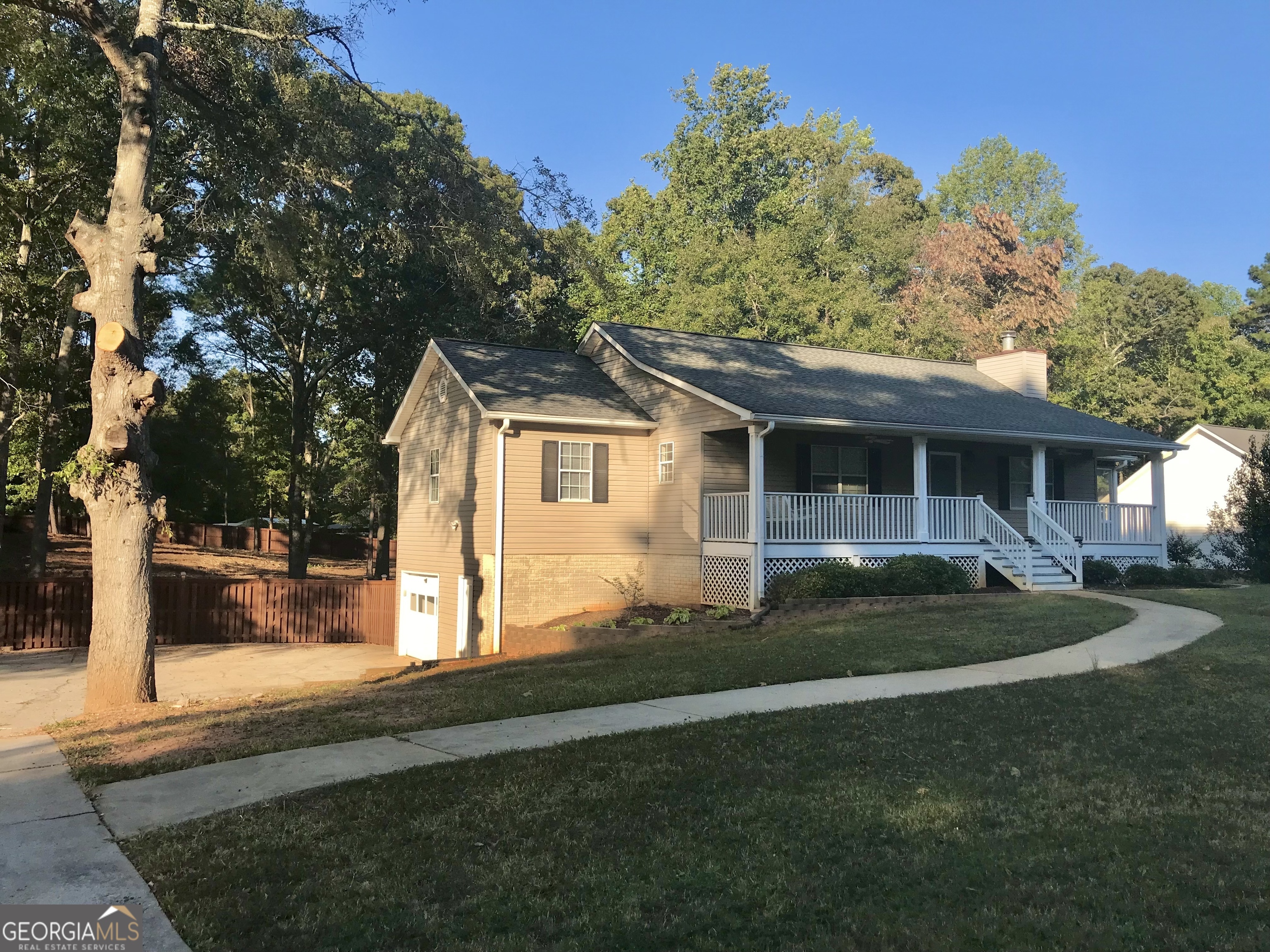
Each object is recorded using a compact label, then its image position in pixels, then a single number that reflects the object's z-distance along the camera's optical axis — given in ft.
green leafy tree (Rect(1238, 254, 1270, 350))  200.13
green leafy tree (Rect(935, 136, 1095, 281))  197.16
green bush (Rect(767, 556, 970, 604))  55.47
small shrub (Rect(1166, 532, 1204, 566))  82.02
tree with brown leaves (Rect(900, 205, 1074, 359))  148.36
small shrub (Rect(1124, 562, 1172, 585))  69.67
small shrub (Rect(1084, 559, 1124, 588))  68.59
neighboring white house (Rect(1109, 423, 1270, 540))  119.03
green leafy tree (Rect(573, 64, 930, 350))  142.61
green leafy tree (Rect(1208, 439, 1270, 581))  77.15
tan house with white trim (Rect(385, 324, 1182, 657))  59.82
